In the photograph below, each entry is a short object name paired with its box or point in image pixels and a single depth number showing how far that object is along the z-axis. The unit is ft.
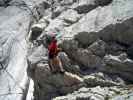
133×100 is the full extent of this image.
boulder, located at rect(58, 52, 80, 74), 44.60
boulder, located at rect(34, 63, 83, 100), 43.93
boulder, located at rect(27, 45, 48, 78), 47.07
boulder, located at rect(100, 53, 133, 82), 41.29
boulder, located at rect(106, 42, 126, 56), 42.45
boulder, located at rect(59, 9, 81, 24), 51.42
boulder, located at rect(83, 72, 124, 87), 42.11
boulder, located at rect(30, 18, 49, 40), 57.31
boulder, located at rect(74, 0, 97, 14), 51.52
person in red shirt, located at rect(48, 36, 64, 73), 43.68
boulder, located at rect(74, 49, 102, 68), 43.45
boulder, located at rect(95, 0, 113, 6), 49.79
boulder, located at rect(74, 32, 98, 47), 44.37
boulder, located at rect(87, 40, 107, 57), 43.24
